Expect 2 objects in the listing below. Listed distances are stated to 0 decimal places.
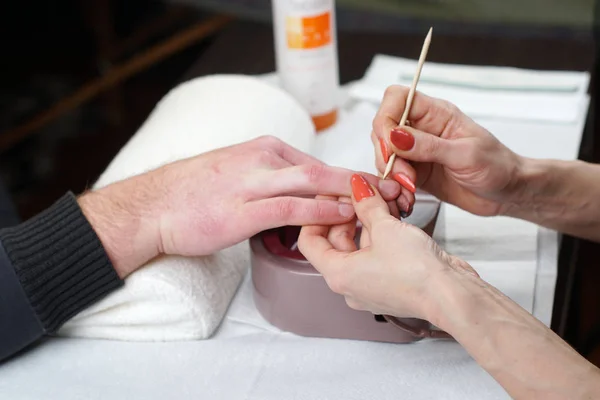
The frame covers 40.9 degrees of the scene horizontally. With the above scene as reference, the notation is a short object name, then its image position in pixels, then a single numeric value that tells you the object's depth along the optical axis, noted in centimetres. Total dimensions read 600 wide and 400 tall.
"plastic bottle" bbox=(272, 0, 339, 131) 120
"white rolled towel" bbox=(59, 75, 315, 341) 87
